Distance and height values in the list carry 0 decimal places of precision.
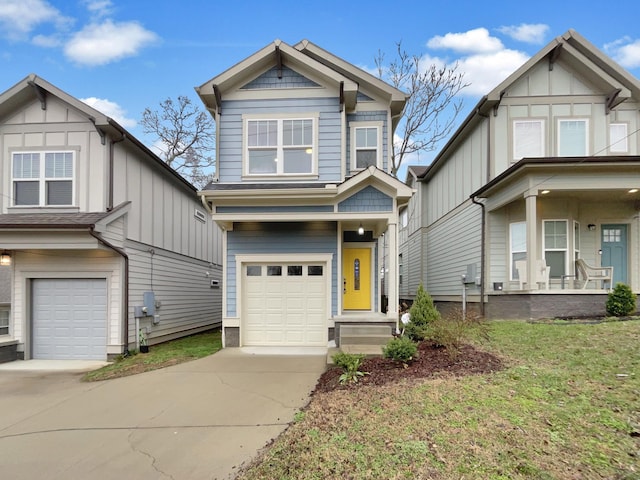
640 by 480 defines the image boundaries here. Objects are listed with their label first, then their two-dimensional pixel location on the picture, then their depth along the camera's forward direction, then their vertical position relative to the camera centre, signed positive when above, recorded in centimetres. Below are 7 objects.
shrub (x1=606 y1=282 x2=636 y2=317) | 855 -109
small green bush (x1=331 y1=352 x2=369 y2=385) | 562 -182
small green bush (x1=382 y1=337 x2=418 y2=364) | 608 -160
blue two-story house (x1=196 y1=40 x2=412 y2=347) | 931 +229
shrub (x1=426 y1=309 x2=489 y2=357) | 644 -147
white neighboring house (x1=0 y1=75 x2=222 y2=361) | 909 +94
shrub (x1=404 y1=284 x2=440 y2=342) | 776 -132
